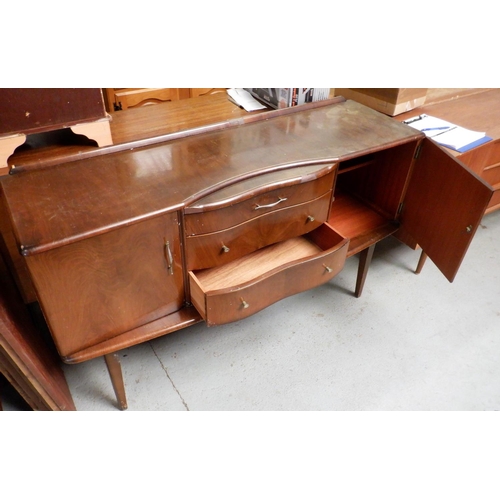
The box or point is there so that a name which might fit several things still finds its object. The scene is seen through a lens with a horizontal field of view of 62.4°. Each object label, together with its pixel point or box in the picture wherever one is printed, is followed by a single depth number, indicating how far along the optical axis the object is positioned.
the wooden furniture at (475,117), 1.57
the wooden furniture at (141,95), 1.96
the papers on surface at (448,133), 1.50
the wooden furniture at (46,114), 0.96
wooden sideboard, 0.88
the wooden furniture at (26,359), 0.90
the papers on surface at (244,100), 1.42
